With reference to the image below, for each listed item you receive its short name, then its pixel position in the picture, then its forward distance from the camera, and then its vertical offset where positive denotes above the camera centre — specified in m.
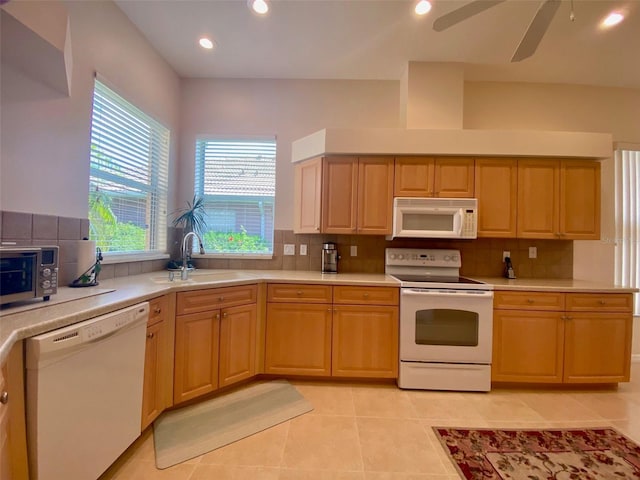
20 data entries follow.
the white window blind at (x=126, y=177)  2.08 +0.54
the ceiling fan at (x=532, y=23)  1.56 +1.37
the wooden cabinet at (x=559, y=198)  2.63 +0.49
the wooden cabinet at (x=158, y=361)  1.69 -0.78
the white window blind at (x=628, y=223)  3.01 +0.32
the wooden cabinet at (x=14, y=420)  0.95 -0.66
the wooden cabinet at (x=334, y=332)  2.41 -0.77
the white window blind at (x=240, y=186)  3.14 +0.63
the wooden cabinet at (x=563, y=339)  2.36 -0.76
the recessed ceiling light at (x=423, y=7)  2.07 +1.82
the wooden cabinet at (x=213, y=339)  1.95 -0.75
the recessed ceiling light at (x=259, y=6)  1.98 +1.77
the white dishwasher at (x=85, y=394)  1.04 -0.68
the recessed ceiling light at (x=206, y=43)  2.52 +1.83
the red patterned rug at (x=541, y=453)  1.53 -1.23
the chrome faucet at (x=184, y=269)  2.26 -0.25
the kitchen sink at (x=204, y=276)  2.25 -0.33
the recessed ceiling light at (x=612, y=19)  2.15 +1.85
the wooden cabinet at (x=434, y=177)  2.66 +0.67
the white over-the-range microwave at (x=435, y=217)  2.57 +0.28
